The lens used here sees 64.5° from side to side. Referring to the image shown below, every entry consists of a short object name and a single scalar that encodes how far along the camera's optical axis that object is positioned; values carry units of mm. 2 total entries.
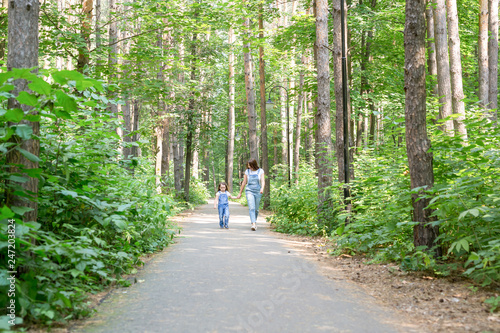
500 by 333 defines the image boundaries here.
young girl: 12617
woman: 12320
